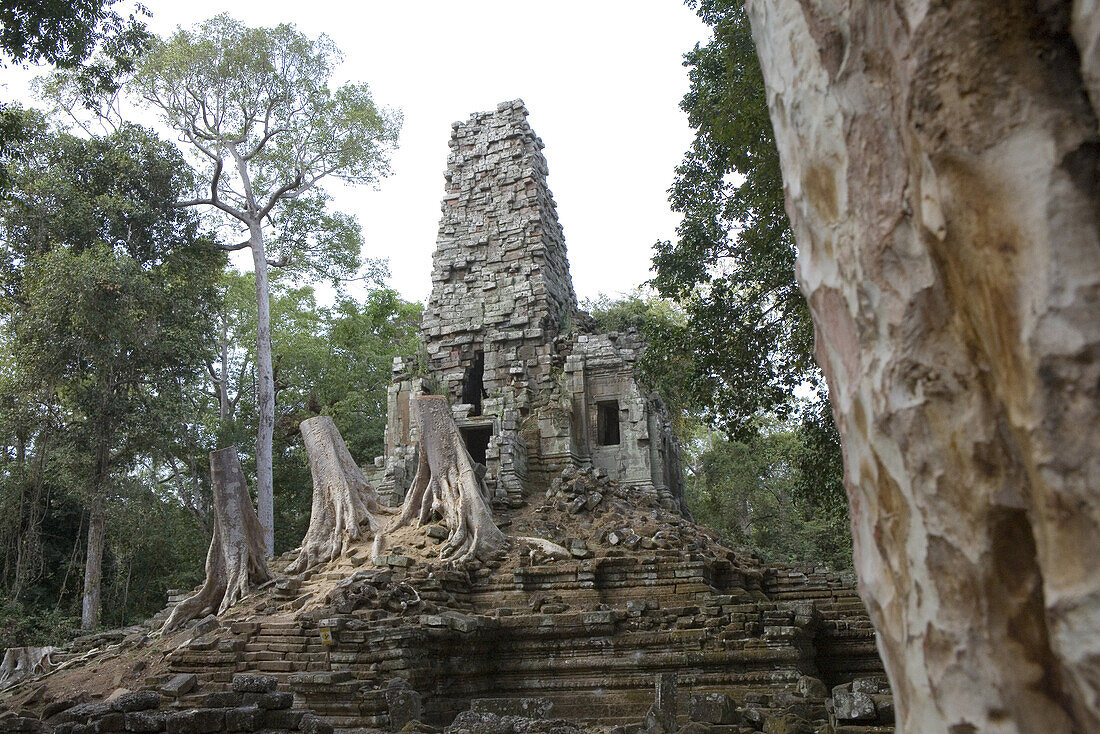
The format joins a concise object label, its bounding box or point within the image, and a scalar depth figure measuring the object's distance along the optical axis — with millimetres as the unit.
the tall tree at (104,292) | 16562
